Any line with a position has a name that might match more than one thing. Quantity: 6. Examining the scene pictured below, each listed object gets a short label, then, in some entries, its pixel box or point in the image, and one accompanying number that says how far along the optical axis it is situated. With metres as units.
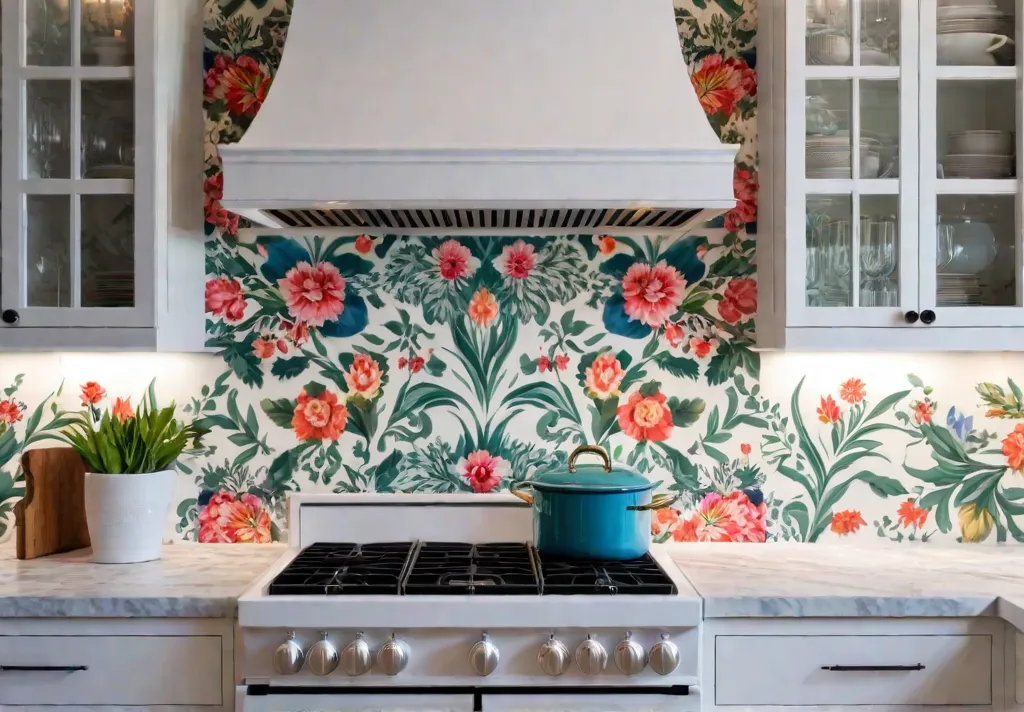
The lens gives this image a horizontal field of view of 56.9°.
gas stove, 1.72
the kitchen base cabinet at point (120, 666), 1.78
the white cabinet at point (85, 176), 2.03
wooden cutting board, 2.11
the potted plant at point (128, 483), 2.07
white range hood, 1.90
